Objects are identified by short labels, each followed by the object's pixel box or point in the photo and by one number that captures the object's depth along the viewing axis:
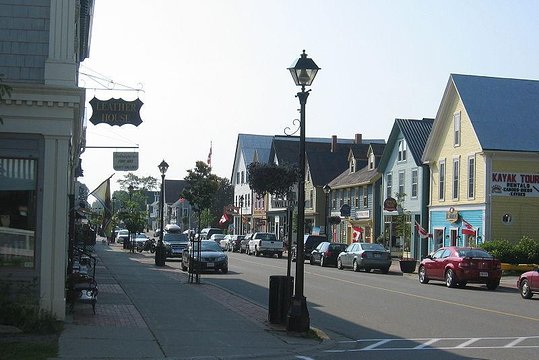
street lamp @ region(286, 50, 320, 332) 14.77
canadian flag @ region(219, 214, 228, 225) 76.44
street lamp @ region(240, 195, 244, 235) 90.49
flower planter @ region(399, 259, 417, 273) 38.66
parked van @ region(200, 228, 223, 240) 81.00
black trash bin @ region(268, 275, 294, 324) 15.78
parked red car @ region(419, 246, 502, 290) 28.92
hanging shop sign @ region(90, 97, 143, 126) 18.66
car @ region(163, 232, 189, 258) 47.22
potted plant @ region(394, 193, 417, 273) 49.22
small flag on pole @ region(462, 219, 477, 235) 41.70
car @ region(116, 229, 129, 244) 88.56
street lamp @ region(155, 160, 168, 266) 39.22
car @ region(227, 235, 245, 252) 70.75
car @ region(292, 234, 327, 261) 53.10
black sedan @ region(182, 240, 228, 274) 34.81
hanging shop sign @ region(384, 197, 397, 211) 49.38
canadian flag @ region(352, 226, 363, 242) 57.78
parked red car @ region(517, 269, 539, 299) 24.36
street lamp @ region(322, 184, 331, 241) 50.38
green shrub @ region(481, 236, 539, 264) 37.25
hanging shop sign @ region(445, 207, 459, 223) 44.12
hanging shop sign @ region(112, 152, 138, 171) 31.02
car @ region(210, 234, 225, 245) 76.62
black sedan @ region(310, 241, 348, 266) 45.41
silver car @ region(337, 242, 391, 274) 39.28
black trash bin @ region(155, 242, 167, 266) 39.69
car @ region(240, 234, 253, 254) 65.58
